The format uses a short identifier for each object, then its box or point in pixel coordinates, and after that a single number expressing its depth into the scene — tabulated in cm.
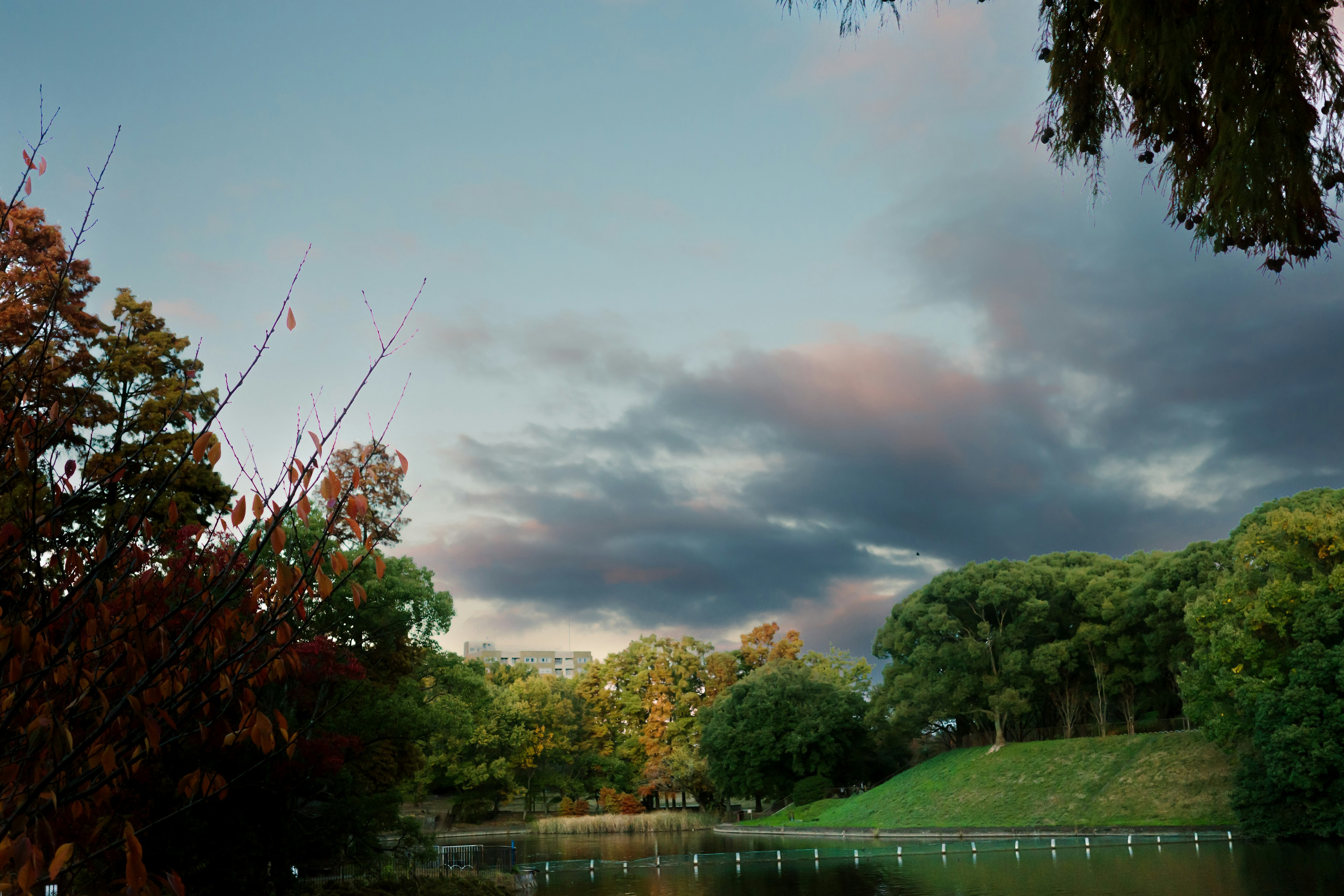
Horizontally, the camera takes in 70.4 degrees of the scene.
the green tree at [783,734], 5056
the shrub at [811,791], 4959
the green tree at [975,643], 4781
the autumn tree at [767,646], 6272
